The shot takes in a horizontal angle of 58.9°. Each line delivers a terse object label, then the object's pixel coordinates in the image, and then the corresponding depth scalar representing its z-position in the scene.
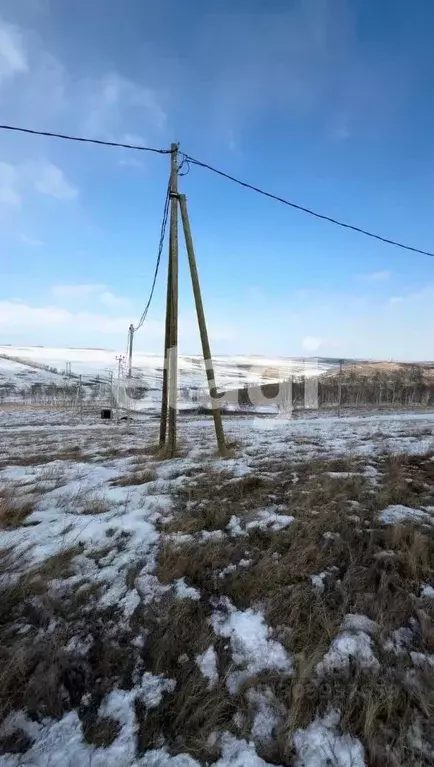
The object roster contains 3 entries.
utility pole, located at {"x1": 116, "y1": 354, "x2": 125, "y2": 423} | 34.14
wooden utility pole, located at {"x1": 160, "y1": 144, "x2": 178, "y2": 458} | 9.03
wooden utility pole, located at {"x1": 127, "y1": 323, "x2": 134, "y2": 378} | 26.88
